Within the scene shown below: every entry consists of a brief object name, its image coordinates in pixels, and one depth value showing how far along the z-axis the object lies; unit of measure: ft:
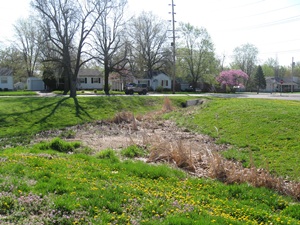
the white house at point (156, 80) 216.74
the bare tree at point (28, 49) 218.59
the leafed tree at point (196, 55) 216.54
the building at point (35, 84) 203.21
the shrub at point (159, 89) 195.09
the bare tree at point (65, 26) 108.78
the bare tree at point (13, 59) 230.07
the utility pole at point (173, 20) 168.14
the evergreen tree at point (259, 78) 278.05
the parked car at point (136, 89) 148.77
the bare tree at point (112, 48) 139.23
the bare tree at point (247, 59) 312.09
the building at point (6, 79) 196.79
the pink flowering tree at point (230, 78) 231.09
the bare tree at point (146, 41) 206.59
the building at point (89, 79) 209.55
